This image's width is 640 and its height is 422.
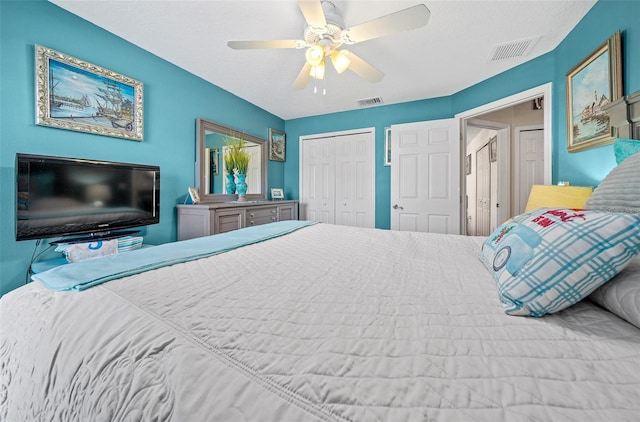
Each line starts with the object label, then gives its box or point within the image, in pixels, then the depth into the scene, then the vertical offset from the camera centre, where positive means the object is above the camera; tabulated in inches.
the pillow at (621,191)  29.3 +2.0
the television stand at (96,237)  70.1 -9.8
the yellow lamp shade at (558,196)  61.1 +2.7
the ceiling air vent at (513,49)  85.5 +58.9
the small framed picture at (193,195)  106.2 +4.9
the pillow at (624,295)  19.6 -7.8
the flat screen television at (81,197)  62.3 +2.9
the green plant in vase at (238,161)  128.4 +24.8
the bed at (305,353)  14.5 -11.3
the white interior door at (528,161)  137.3 +26.4
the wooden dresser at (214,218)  97.5 -5.2
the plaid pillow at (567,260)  20.7 -5.0
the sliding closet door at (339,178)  153.2 +18.7
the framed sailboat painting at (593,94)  59.6 +31.8
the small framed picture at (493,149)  146.6 +36.7
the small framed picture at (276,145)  161.8 +42.8
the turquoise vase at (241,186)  132.1 +11.1
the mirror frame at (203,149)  110.8 +26.7
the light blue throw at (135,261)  30.9 -8.8
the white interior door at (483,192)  161.2 +10.0
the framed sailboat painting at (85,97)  67.9 +34.9
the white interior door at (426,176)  123.0 +16.0
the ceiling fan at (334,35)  55.6 +45.8
